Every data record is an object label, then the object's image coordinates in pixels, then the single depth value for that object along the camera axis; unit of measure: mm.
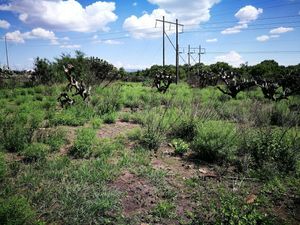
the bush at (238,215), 3332
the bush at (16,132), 5848
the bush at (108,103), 10273
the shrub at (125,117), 9476
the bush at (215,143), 5887
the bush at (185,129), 7382
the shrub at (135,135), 7055
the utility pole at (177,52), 27016
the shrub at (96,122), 8119
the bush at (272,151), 5410
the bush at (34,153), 5316
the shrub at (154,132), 6555
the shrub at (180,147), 6352
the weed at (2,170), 4113
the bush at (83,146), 5746
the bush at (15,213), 2941
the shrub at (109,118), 8920
